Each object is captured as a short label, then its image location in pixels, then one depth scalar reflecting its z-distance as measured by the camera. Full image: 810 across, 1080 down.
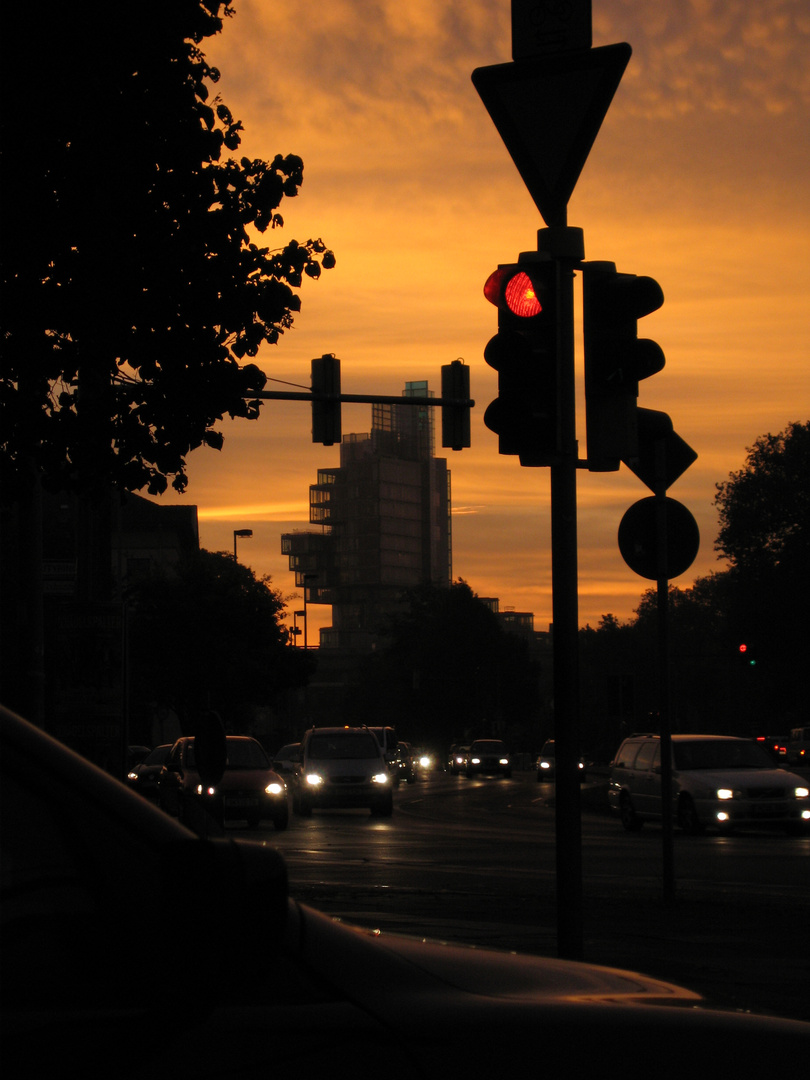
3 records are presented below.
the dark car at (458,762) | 82.38
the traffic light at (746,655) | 55.72
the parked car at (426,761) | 107.22
